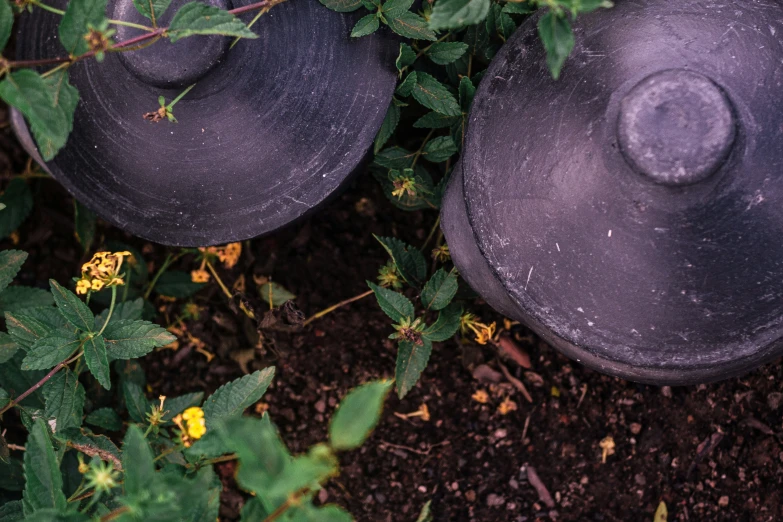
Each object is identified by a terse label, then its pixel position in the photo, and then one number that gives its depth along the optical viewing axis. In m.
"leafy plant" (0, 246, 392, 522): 0.64
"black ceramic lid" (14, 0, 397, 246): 1.11
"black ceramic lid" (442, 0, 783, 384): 0.80
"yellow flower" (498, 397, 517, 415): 1.62
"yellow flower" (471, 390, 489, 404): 1.63
